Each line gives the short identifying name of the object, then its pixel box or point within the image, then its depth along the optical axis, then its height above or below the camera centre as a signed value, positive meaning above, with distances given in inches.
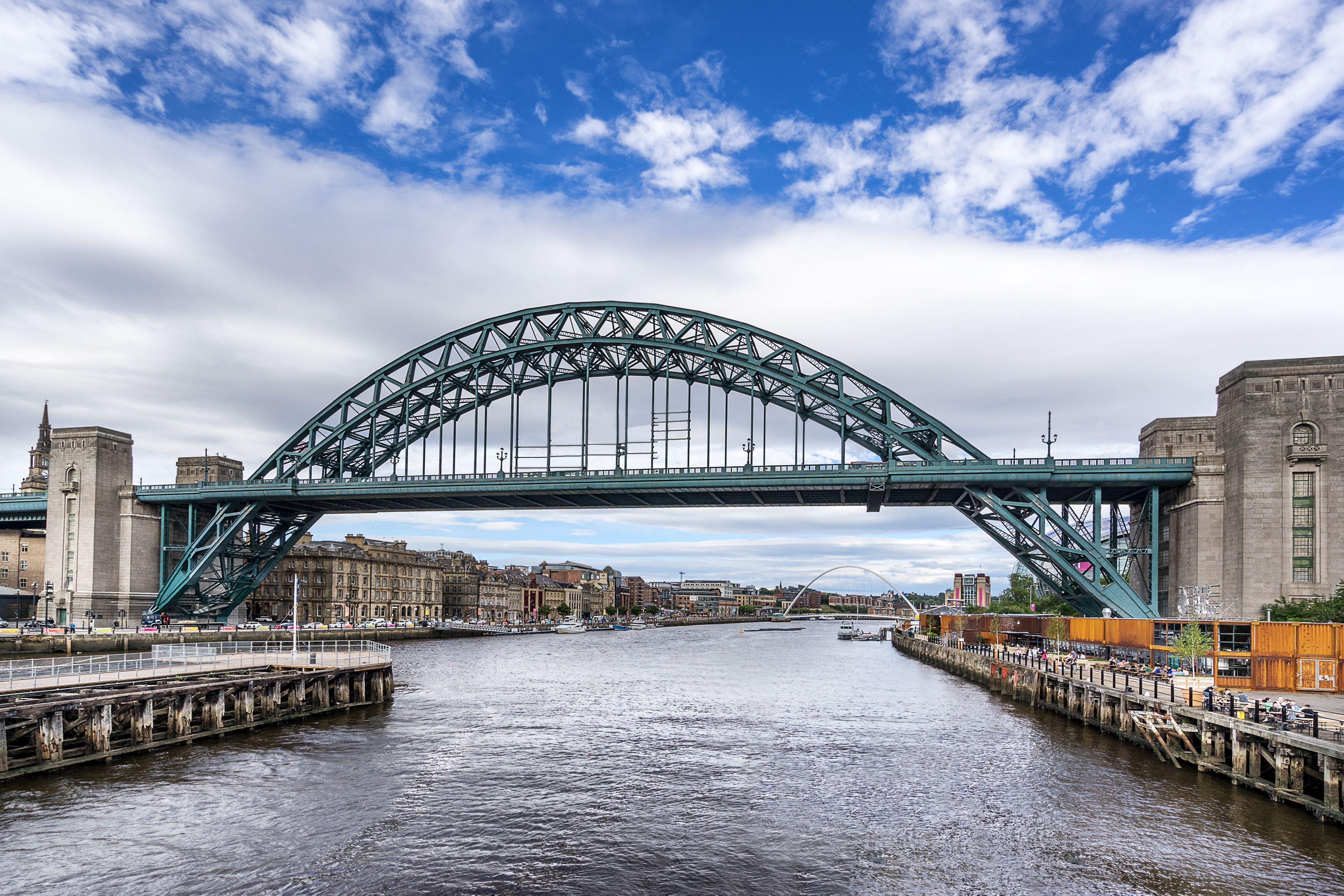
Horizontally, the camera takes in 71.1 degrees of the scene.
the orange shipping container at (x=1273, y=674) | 1603.1 -267.6
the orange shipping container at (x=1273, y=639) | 1611.7 -209.5
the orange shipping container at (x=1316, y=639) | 1576.0 -203.6
